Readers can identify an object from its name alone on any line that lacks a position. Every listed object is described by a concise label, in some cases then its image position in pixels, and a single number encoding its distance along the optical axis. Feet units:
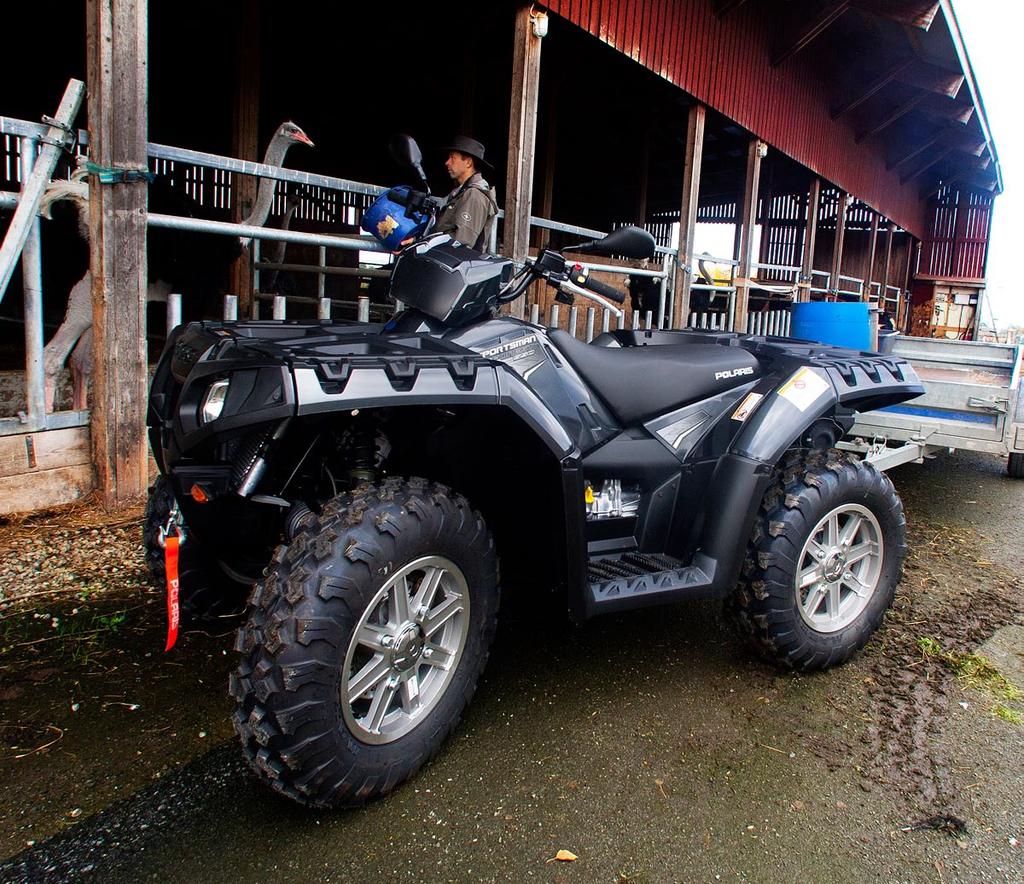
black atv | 6.10
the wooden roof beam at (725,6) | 30.53
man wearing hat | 16.38
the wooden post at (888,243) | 67.10
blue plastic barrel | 21.06
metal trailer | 17.04
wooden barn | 13.03
